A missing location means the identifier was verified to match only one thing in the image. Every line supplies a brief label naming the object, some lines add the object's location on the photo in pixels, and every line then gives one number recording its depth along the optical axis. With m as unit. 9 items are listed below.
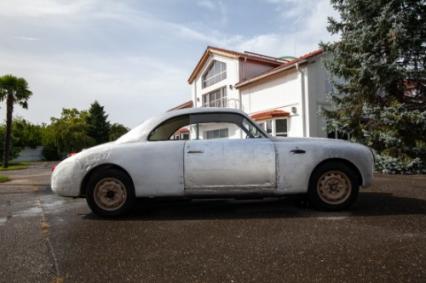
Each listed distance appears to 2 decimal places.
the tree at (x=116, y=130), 68.82
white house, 16.06
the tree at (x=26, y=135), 45.47
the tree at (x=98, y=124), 57.34
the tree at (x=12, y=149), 37.19
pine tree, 10.42
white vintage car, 4.54
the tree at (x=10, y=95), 28.48
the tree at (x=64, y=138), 47.16
